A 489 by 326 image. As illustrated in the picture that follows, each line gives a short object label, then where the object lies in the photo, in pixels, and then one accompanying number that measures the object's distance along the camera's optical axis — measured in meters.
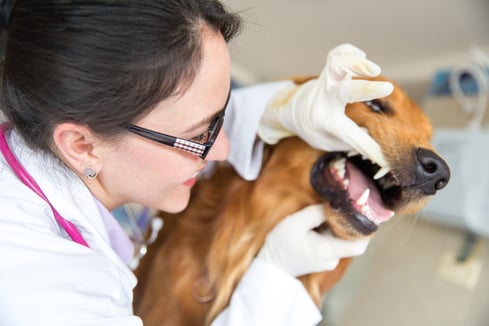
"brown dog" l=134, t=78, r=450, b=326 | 0.88
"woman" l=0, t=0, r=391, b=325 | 0.65
